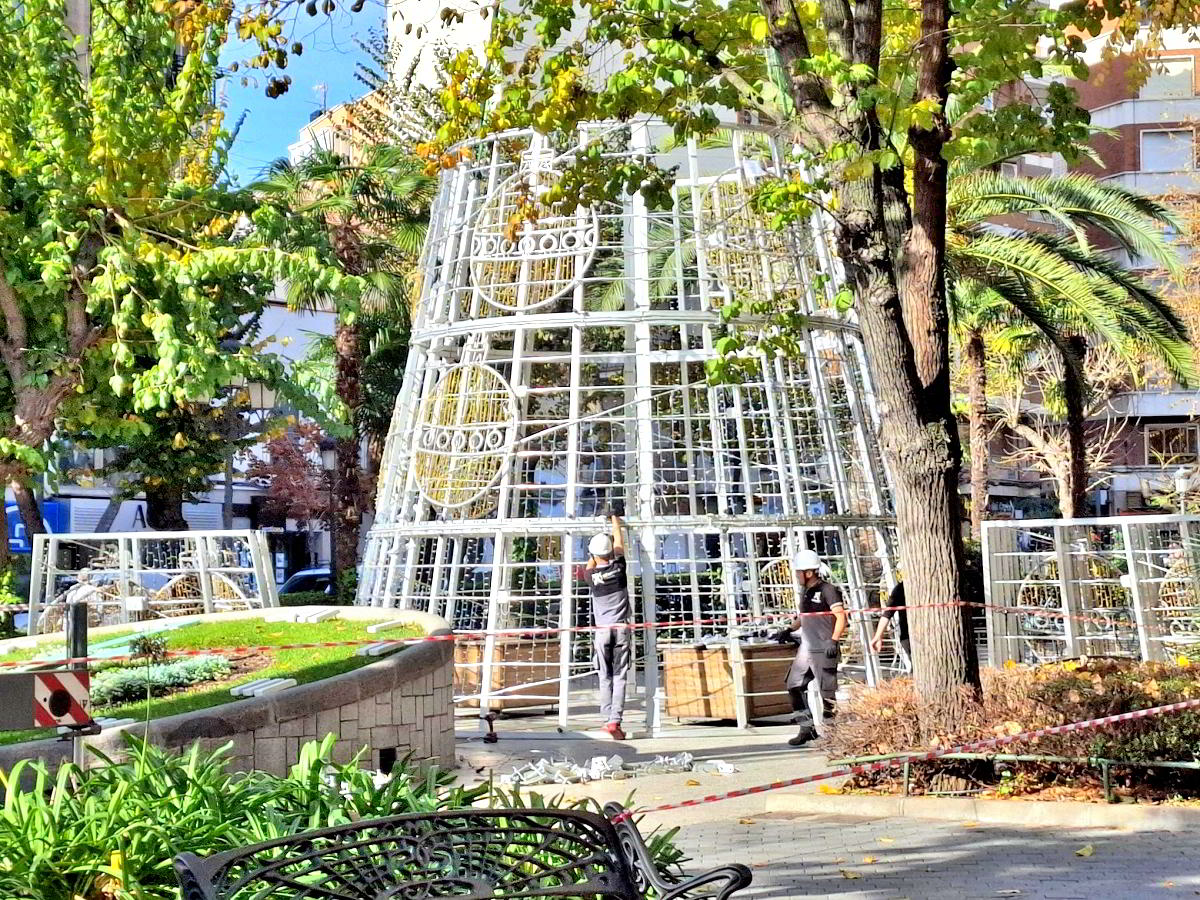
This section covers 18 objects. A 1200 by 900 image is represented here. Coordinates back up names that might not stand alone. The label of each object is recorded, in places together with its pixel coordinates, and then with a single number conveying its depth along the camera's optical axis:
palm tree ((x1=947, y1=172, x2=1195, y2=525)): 20.31
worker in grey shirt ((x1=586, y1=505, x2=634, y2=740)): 12.92
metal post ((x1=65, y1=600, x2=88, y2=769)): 7.34
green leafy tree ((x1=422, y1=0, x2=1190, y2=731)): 9.23
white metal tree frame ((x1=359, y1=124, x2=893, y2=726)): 13.92
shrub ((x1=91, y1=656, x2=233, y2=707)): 9.61
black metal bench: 3.71
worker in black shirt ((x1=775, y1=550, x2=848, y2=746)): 12.52
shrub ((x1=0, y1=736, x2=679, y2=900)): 4.96
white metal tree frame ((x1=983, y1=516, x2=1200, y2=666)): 14.30
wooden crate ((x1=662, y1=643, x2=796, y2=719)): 13.90
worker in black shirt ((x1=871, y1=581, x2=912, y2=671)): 13.75
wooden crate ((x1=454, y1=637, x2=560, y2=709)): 15.31
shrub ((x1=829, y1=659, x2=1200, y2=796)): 8.88
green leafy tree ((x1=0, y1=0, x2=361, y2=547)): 15.12
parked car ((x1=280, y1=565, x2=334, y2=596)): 37.59
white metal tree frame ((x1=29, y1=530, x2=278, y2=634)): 15.96
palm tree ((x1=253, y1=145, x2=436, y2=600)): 22.95
